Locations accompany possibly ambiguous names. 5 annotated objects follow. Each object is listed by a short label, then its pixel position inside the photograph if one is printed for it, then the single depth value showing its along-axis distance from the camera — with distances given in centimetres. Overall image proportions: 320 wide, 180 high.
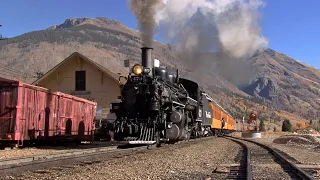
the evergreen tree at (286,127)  8074
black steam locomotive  1872
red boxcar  1791
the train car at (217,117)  3738
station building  3734
